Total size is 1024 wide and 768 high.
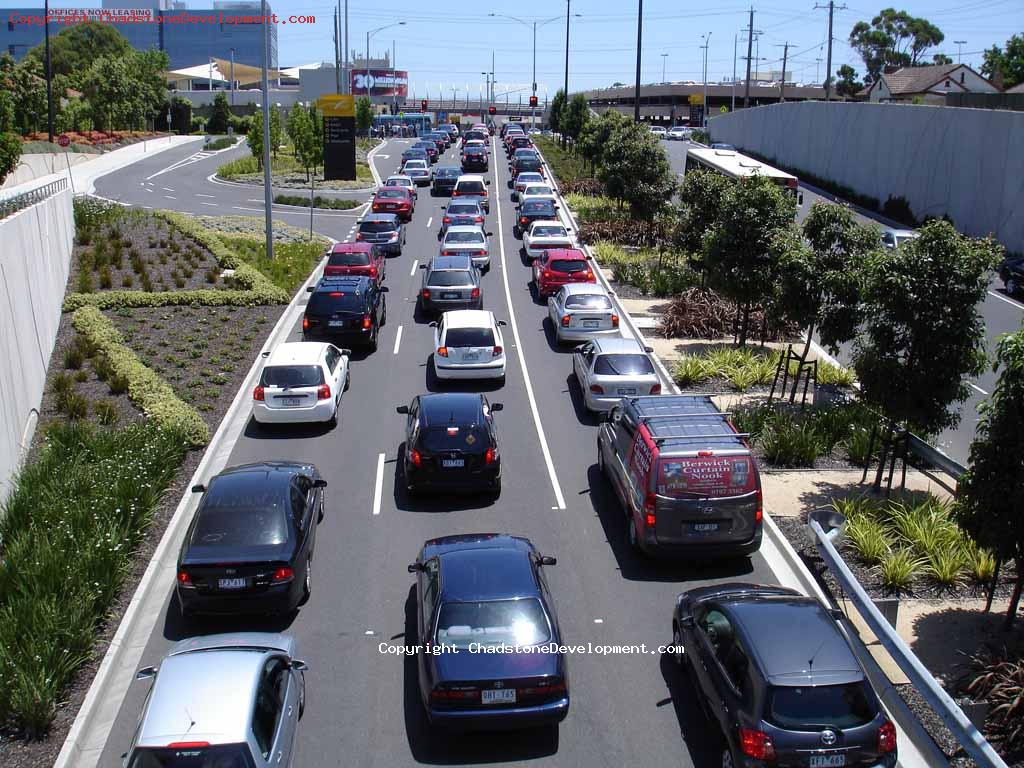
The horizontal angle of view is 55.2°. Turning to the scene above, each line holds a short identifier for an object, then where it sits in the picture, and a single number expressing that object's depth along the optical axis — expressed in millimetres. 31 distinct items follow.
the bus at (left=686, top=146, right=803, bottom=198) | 41062
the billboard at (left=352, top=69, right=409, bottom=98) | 155125
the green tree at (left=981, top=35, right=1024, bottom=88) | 96031
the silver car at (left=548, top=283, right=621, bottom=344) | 23688
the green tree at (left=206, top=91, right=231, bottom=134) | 101812
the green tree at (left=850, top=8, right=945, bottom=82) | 139625
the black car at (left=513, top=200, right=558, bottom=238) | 39344
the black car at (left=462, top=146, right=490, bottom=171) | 61281
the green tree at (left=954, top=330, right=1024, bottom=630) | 10445
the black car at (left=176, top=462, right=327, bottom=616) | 10992
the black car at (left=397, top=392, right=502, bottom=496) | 14648
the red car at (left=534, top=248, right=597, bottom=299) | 28359
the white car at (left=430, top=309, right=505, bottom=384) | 20406
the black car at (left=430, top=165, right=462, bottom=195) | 50750
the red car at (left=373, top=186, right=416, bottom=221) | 40812
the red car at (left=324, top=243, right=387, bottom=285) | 27844
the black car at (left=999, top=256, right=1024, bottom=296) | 33156
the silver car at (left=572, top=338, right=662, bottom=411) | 18656
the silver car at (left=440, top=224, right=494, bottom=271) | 31500
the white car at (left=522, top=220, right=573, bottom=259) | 34219
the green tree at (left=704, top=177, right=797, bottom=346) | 22562
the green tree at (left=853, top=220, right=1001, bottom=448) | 13883
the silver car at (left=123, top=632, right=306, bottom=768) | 7551
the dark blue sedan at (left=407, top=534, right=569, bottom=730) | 8992
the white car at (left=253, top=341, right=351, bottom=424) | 17859
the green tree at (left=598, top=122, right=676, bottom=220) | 36406
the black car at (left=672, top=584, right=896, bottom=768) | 8180
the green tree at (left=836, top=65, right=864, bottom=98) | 131250
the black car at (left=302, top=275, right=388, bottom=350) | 22344
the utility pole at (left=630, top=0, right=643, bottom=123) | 44750
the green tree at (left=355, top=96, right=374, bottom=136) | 81000
